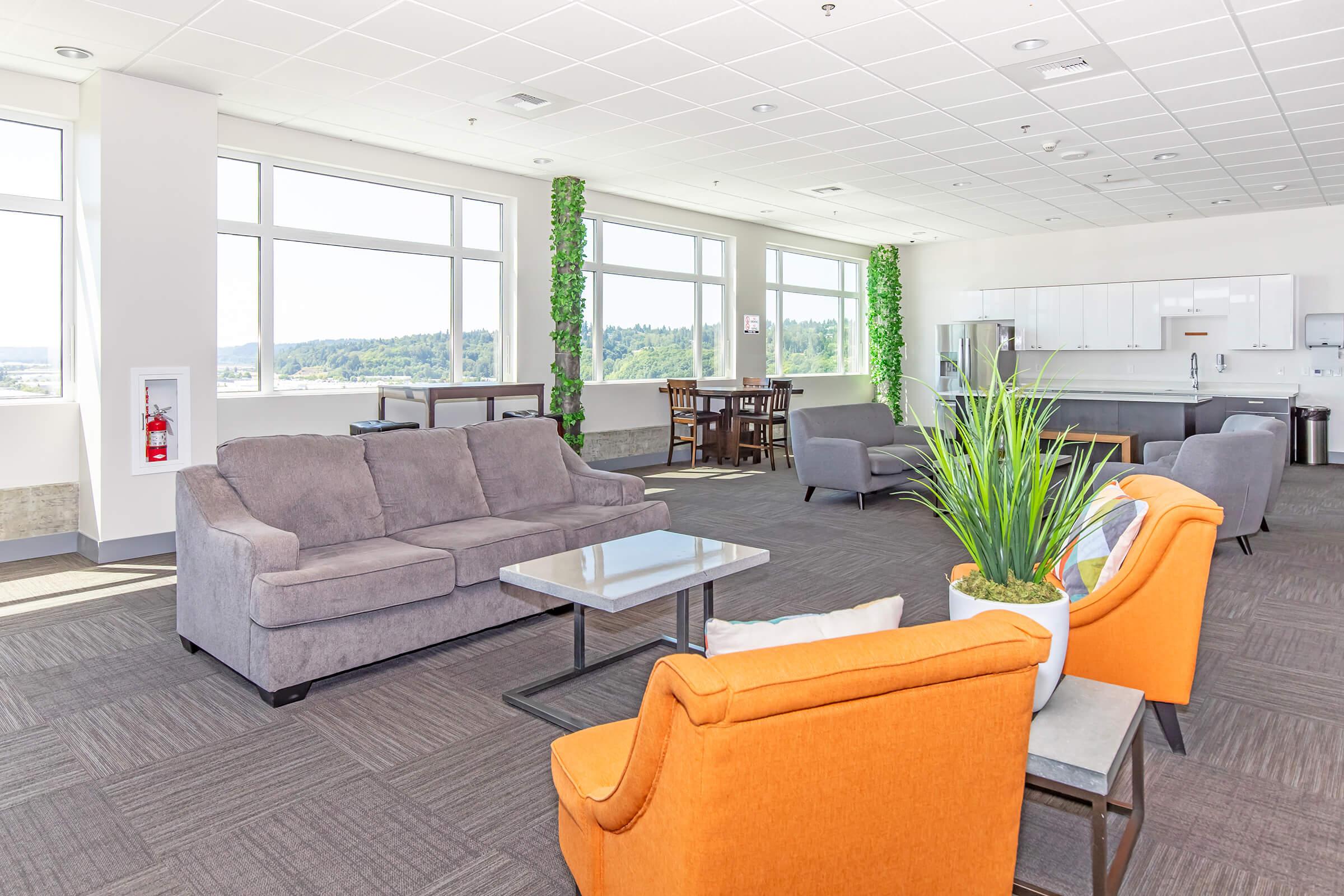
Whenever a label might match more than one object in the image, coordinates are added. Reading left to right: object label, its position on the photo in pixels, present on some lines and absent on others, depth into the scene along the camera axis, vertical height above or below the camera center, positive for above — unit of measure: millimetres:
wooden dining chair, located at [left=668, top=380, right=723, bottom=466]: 9922 +253
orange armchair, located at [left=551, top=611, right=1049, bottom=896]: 1256 -523
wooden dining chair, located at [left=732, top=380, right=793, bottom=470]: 10117 +170
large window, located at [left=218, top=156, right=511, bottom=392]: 6832 +1362
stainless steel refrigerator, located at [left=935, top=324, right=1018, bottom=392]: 12398 +1202
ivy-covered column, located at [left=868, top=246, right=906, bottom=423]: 13422 +1789
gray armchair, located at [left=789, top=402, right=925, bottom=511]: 7332 -166
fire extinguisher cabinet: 5688 +117
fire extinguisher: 5766 +14
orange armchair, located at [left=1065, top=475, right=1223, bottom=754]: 2744 -584
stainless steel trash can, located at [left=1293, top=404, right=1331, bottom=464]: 9898 -23
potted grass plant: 2021 -202
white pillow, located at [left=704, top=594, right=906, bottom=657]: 1590 -372
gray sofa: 3258 -455
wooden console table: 7219 +376
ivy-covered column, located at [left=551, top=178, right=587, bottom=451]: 8734 +1415
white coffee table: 2988 -525
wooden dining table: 9977 +321
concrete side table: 1783 -689
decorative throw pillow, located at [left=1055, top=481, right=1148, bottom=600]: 2934 -409
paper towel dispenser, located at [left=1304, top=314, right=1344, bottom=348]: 10023 +1165
